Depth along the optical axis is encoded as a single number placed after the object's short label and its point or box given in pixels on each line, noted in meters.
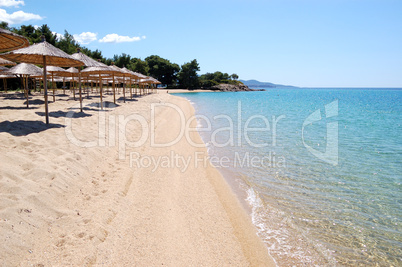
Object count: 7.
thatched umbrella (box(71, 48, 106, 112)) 11.19
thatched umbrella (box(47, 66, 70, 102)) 14.27
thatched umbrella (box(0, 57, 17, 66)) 9.97
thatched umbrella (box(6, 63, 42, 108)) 11.72
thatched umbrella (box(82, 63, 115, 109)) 12.13
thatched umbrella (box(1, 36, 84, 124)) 7.06
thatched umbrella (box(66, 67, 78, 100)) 16.54
